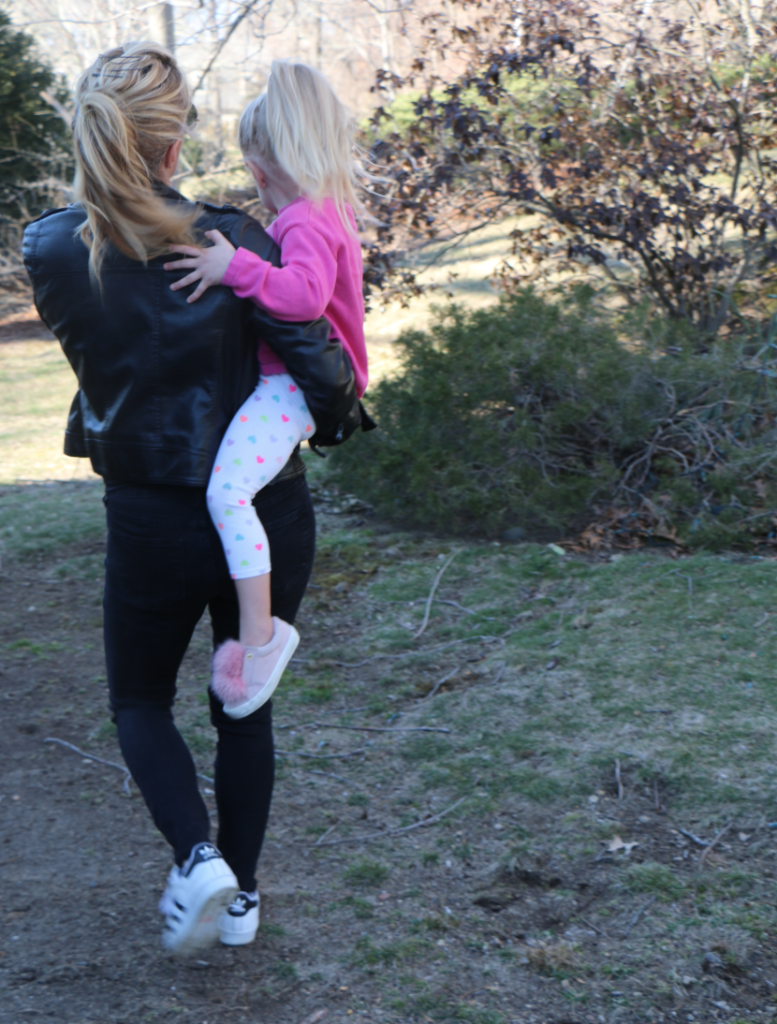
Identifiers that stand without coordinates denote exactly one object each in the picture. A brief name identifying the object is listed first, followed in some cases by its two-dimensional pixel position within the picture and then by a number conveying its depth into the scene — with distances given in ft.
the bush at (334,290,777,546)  15.79
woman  5.76
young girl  5.91
